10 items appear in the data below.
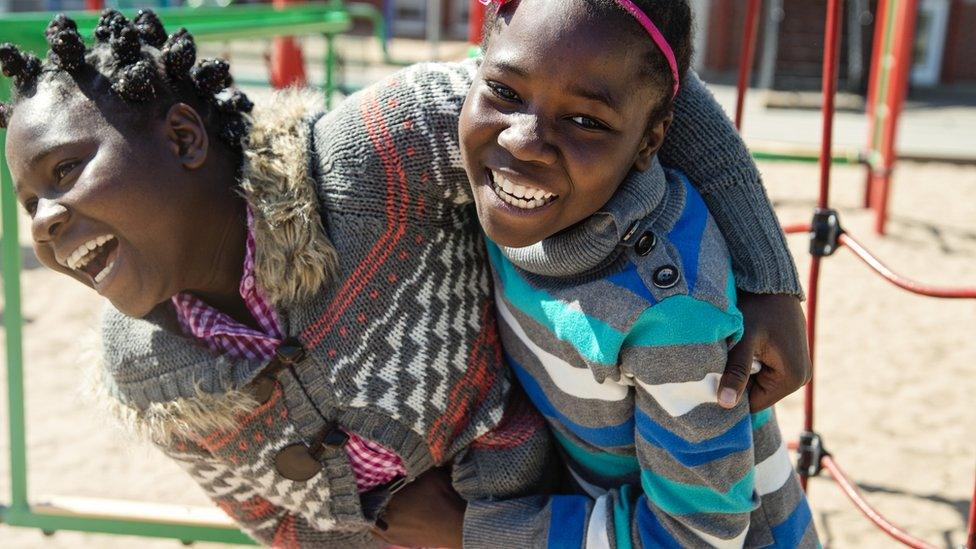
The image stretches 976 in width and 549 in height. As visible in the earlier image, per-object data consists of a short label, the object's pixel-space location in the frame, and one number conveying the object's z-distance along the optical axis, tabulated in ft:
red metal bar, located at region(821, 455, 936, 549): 6.00
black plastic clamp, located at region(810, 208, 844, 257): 6.97
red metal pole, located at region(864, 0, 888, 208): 19.39
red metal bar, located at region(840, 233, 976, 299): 5.82
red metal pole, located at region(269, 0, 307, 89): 19.25
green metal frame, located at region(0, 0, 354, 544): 5.98
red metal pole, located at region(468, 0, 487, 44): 14.96
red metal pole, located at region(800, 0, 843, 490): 6.64
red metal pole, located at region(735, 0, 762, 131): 7.29
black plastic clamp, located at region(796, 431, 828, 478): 7.24
